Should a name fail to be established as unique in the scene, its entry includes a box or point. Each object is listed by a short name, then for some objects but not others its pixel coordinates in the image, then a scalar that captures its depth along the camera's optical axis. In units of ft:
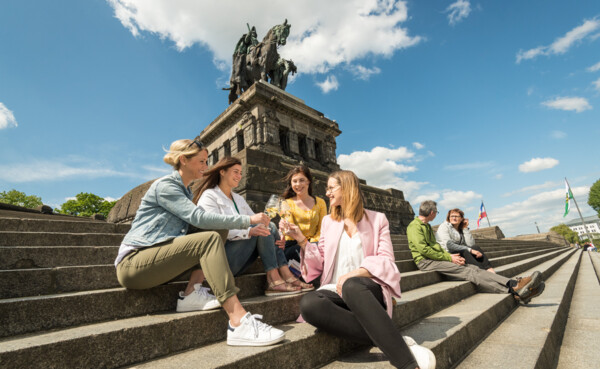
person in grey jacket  16.05
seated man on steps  12.51
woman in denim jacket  6.44
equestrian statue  56.44
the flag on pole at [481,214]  101.45
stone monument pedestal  38.74
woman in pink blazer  6.07
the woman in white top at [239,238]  9.17
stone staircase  5.44
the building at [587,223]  467.11
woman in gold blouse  11.75
